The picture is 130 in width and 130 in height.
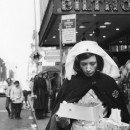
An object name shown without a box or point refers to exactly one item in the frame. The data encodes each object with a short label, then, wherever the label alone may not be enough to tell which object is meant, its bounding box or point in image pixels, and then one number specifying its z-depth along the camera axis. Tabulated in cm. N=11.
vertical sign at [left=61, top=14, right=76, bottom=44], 640
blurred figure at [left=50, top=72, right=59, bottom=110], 1333
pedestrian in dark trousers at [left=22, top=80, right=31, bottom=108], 2006
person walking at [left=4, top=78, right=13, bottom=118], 1439
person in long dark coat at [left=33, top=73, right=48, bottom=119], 1214
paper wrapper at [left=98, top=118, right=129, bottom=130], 224
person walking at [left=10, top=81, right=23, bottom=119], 1348
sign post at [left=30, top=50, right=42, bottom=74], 1699
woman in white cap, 271
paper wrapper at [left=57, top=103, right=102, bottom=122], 257
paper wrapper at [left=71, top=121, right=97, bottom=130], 261
